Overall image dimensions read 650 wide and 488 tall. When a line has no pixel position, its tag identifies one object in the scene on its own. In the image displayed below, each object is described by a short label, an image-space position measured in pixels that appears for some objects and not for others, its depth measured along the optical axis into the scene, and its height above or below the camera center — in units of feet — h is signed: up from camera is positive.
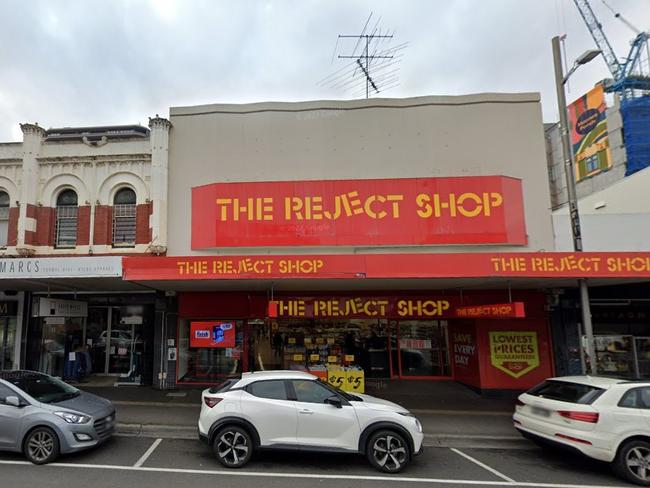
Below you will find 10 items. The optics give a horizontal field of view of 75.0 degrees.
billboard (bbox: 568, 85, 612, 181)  169.17 +71.11
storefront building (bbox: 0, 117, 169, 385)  44.47 +10.17
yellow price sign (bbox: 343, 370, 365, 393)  39.29 -6.31
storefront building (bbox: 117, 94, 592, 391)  42.70 +9.02
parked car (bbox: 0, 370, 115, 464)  23.22 -5.75
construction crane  201.77 +120.20
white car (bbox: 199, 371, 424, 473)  23.02 -6.23
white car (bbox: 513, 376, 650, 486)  21.91 -6.17
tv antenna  54.60 +32.03
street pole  31.24 +10.89
